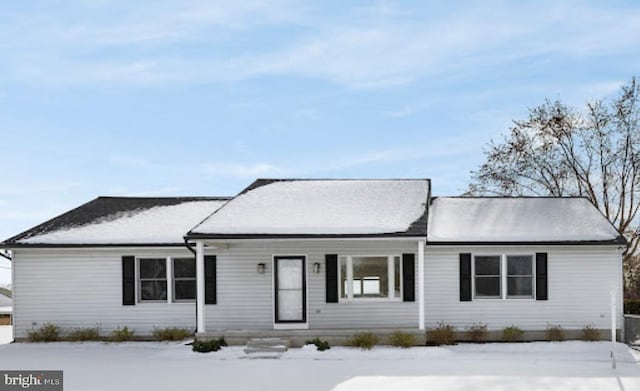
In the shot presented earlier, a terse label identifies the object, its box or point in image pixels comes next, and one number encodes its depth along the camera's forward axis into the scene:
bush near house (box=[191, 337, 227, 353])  17.11
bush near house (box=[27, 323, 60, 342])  19.55
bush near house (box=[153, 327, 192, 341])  19.31
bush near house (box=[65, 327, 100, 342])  19.48
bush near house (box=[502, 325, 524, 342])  18.75
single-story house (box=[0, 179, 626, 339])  18.97
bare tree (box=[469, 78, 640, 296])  30.39
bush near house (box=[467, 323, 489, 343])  18.80
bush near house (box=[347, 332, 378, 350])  17.25
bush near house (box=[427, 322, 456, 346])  18.22
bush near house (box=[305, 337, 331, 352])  17.11
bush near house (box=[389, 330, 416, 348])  17.22
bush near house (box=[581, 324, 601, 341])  18.67
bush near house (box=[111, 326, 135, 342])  19.39
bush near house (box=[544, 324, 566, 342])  18.69
